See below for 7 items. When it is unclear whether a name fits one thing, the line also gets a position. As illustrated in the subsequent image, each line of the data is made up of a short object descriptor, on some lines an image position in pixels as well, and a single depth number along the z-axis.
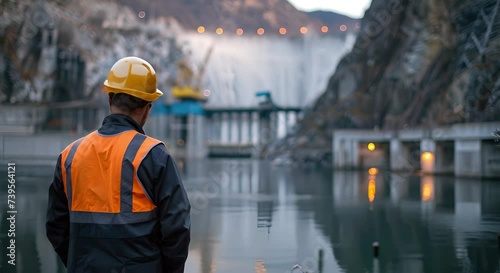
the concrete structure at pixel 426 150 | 29.08
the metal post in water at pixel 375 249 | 9.17
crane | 105.88
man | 2.53
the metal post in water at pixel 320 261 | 8.16
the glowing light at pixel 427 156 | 35.97
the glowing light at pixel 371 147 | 46.22
